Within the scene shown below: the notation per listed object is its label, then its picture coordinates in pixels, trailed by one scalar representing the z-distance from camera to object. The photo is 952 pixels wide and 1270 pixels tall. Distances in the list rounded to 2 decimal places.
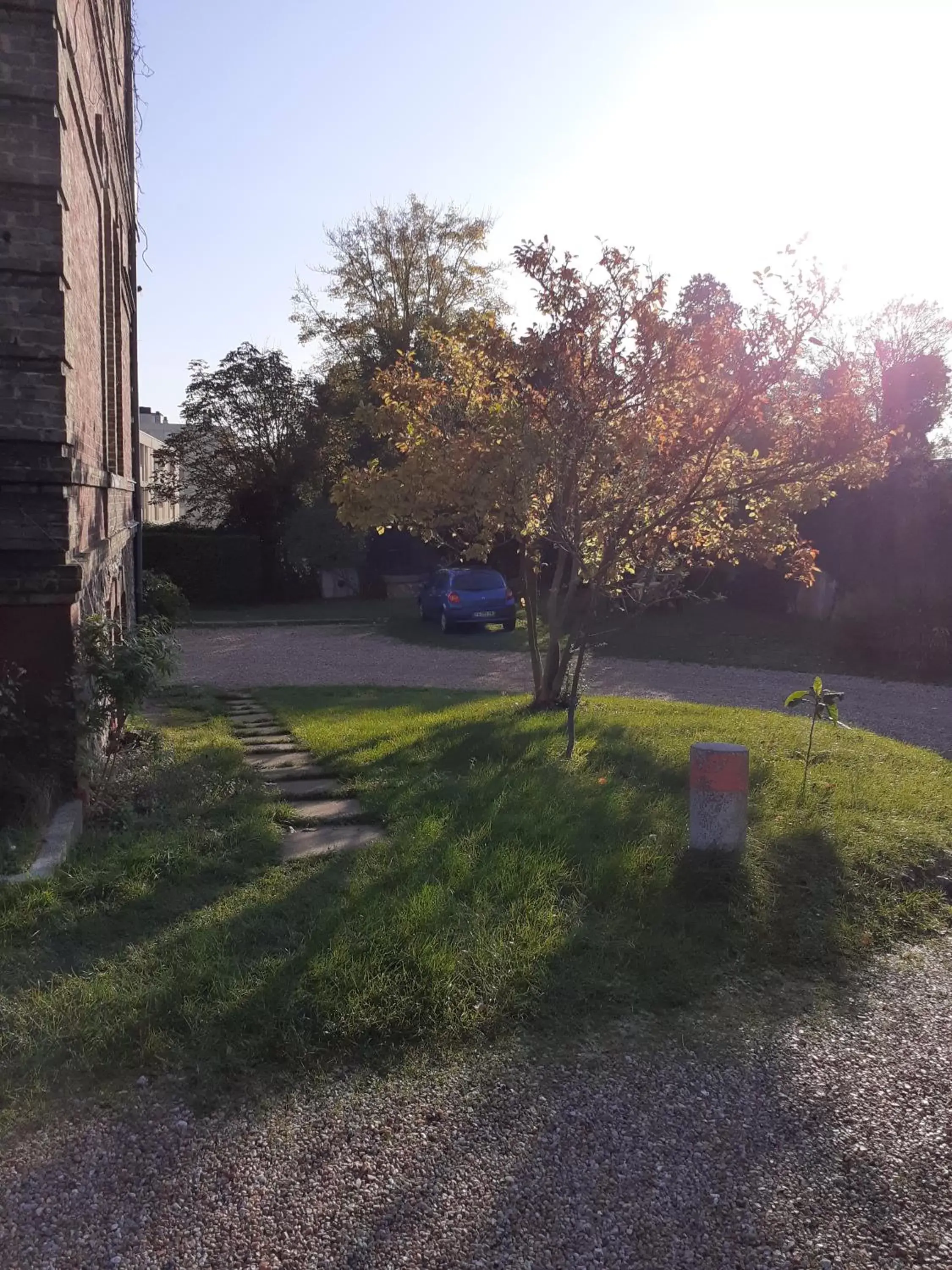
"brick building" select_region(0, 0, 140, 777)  5.36
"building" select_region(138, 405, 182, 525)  32.91
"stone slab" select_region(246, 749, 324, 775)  7.59
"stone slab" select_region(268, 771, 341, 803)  6.70
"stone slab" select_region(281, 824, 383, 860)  5.45
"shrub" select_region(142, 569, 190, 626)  16.03
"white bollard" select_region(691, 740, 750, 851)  5.14
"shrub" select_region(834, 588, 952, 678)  15.99
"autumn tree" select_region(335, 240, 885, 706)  7.55
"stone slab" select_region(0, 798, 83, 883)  4.63
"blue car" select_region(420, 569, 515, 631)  20.67
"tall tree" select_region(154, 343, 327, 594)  29.89
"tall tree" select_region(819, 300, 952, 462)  27.48
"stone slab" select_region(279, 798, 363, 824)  6.12
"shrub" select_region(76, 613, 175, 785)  5.61
